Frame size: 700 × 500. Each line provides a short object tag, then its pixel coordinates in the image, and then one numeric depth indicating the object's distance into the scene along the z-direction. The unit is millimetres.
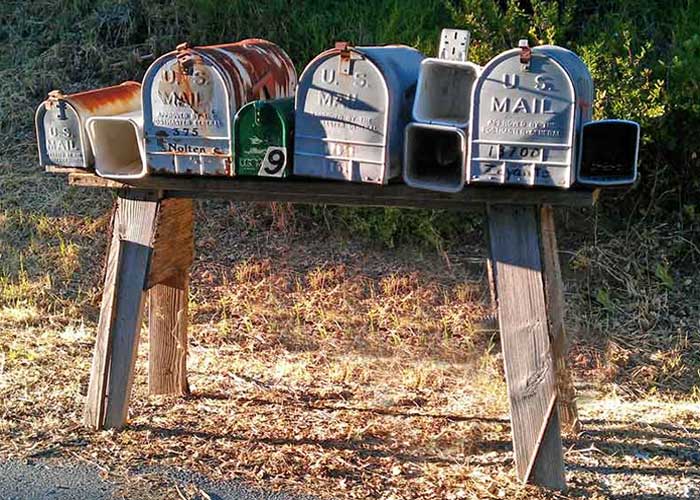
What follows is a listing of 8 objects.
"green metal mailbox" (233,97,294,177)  5734
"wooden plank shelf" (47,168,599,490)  5887
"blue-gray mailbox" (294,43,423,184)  5509
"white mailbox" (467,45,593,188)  5281
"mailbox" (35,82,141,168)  6184
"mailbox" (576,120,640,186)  5422
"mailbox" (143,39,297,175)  5824
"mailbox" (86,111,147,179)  6090
